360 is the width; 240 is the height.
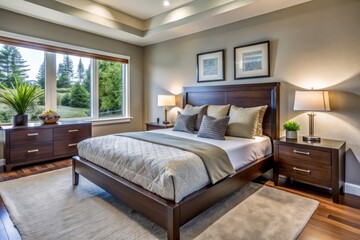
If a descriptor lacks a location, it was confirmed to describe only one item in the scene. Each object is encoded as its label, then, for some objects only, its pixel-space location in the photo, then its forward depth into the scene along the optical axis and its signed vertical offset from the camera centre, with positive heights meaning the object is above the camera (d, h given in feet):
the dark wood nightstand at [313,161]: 8.12 -1.85
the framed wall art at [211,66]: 13.08 +3.23
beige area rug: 6.09 -3.27
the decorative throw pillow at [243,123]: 10.02 -0.30
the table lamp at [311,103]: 8.75 +0.59
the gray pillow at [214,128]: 9.62 -0.52
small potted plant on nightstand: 9.66 -0.56
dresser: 11.21 -1.37
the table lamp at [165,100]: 14.93 +1.15
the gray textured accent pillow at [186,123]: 11.47 -0.35
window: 12.32 +2.55
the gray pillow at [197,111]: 11.93 +0.33
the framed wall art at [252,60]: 11.22 +3.10
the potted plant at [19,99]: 11.57 +1.00
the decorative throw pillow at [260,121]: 10.55 -0.22
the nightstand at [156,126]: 14.64 -0.64
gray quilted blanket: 5.69 -1.51
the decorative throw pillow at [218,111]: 11.49 +0.32
